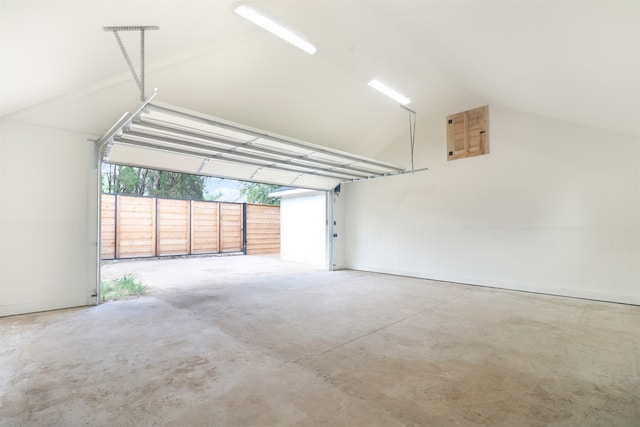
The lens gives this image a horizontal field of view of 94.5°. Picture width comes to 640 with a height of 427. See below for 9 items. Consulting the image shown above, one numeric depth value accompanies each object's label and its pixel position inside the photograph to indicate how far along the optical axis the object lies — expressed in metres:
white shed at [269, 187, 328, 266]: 9.27
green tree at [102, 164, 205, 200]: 15.51
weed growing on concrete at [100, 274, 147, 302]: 4.72
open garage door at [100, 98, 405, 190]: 3.47
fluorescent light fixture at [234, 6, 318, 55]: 2.94
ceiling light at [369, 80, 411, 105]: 4.31
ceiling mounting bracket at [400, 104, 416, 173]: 6.51
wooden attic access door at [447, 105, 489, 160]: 5.57
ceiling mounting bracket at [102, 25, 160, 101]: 2.65
